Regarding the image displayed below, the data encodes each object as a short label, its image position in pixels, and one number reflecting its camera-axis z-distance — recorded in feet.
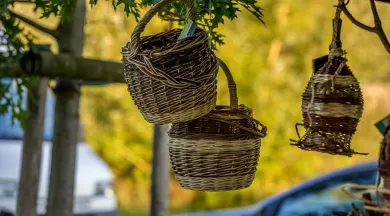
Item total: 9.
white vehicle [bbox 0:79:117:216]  52.16
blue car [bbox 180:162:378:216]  37.78
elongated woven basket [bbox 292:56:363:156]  16.35
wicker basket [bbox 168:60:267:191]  15.75
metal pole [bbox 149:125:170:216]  30.63
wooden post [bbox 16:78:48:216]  29.86
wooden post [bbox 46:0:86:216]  28.66
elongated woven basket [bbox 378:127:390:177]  12.48
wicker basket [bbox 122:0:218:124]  14.40
